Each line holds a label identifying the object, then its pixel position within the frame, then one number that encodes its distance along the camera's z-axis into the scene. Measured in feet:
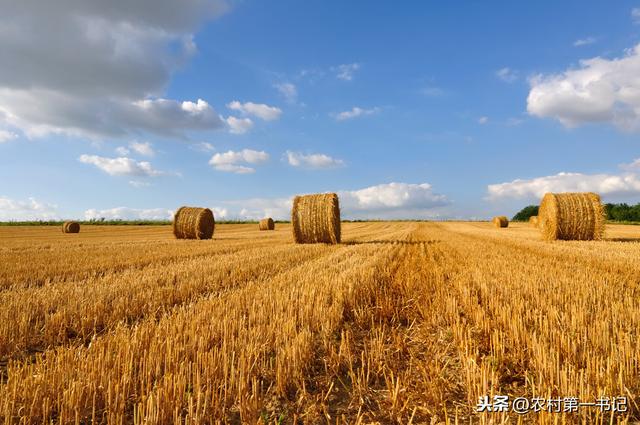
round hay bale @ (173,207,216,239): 68.13
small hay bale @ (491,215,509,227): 124.77
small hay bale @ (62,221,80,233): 102.94
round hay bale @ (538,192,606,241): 49.96
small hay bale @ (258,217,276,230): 114.62
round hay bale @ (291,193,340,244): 47.85
